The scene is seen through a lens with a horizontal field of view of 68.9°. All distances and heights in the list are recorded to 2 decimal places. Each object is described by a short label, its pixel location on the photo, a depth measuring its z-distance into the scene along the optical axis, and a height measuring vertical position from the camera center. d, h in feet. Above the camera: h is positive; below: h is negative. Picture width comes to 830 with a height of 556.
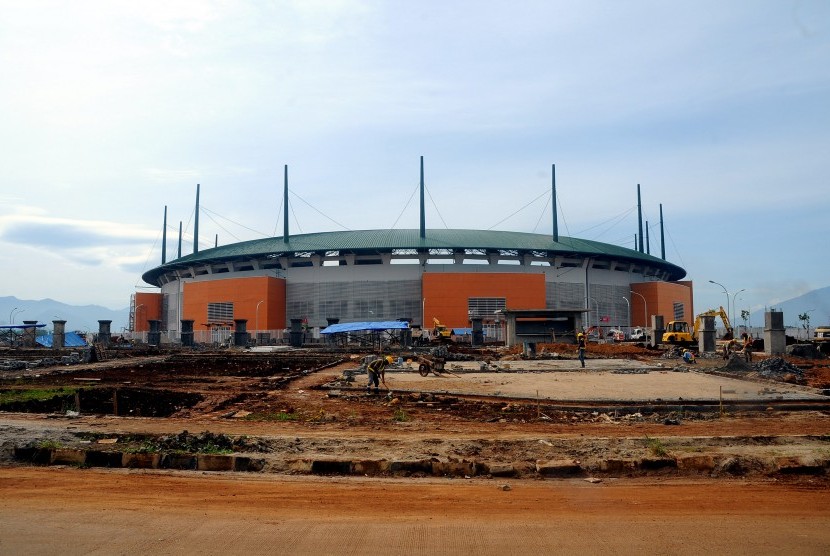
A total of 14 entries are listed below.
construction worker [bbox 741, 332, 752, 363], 86.63 -2.61
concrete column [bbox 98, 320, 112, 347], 173.06 +0.54
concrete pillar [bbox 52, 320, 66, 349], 153.38 +0.27
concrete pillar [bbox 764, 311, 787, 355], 103.50 -0.86
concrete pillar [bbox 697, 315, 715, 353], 117.39 -0.72
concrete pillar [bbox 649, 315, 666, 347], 150.51 +0.13
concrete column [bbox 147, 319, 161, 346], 187.45 -1.04
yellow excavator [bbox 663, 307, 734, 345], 140.67 -0.14
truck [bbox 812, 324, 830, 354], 118.11 -1.77
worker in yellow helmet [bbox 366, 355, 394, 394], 58.18 -3.60
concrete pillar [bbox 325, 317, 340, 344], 204.98 +3.84
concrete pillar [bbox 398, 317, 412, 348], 167.73 -1.24
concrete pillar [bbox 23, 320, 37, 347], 191.83 -0.59
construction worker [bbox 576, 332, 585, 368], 86.89 -2.17
